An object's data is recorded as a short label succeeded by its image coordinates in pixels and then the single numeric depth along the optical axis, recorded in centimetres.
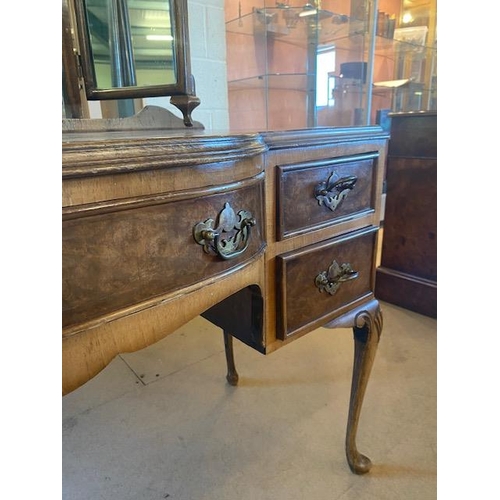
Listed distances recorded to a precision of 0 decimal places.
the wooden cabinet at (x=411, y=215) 157
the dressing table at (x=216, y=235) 40
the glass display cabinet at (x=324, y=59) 215
